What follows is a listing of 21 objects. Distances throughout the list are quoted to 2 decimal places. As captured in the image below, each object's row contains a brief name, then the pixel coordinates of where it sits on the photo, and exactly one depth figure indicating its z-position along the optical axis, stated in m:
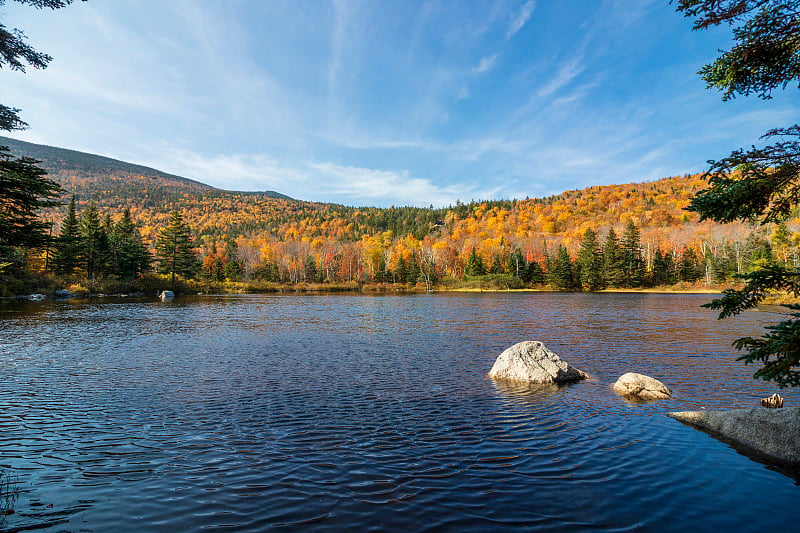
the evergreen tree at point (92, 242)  64.31
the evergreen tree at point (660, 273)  99.56
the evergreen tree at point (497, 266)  109.19
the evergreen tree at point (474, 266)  108.75
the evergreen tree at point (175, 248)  79.12
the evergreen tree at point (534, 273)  107.75
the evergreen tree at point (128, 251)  70.82
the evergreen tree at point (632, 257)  98.19
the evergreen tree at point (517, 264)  107.75
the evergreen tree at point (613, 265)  96.50
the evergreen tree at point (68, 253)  61.72
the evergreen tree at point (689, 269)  97.00
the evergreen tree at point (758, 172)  5.94
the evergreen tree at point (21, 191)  11.90
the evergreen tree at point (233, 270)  104.38
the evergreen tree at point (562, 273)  98.38
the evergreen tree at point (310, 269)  113.44
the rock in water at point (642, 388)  12.56
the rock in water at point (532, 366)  14.42
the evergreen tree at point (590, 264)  95.62
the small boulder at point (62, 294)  54.60
